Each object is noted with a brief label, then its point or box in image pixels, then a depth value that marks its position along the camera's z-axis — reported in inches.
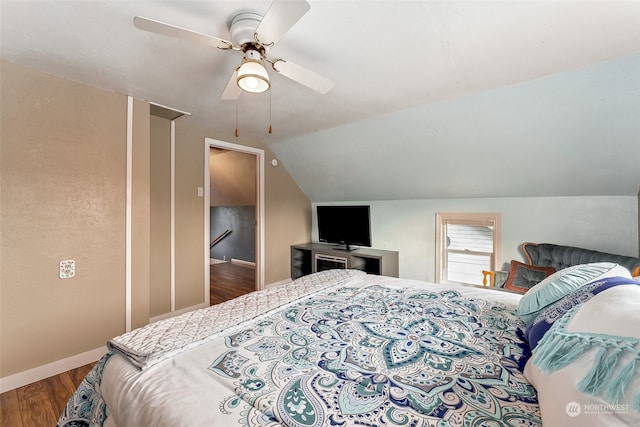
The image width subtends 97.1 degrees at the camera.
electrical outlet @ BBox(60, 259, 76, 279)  85.5
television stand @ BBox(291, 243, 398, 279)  154.4
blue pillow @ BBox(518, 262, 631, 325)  51.7
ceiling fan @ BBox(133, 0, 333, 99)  49.2
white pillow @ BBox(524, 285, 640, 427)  23.0
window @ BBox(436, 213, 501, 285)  134.3
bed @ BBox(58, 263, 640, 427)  31.6
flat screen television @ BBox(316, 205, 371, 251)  163.1
